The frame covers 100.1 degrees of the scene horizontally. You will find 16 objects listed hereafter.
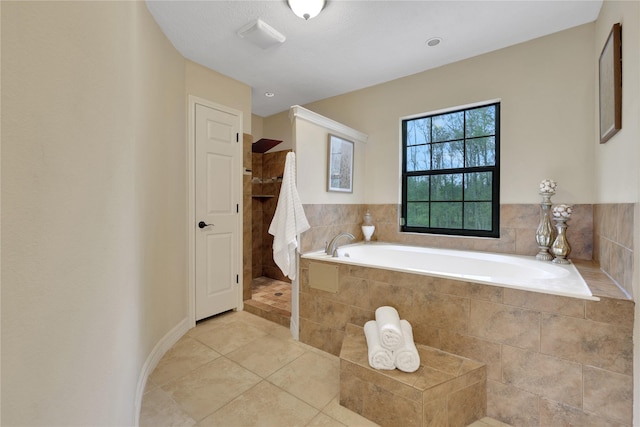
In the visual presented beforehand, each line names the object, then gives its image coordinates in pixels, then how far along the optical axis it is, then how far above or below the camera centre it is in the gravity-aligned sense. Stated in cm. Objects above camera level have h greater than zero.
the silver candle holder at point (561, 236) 202 -19
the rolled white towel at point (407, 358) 146 -81
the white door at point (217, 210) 265 -1
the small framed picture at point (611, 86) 151 +76
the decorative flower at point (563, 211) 201 +1
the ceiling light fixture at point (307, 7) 179 +138
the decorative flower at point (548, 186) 213 +21
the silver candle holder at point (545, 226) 214 -11
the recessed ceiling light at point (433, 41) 228 +147
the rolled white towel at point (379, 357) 150 -82
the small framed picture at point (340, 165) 280 +49
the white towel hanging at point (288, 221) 230 -10
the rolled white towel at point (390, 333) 150 -70
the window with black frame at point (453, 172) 260 +41
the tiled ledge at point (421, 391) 136 -97
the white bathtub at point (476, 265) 148 -41
